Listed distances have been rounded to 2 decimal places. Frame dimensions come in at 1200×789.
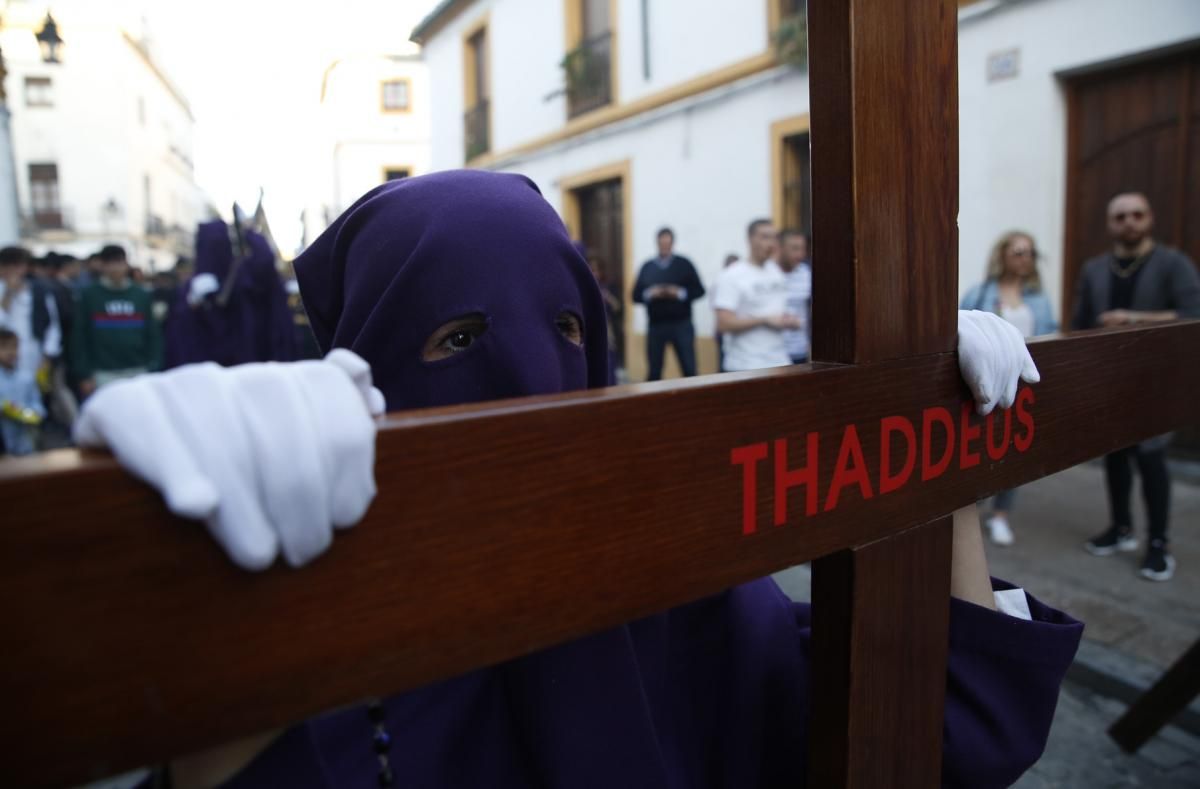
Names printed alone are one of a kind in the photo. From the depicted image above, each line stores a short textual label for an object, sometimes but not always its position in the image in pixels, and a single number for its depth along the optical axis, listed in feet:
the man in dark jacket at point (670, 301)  24.39
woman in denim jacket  13.67
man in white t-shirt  15.94
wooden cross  1.41
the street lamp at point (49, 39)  25.23
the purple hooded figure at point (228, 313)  19.07
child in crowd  18.10
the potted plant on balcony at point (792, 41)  24.57
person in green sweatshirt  20.45
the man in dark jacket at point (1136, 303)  12.30
